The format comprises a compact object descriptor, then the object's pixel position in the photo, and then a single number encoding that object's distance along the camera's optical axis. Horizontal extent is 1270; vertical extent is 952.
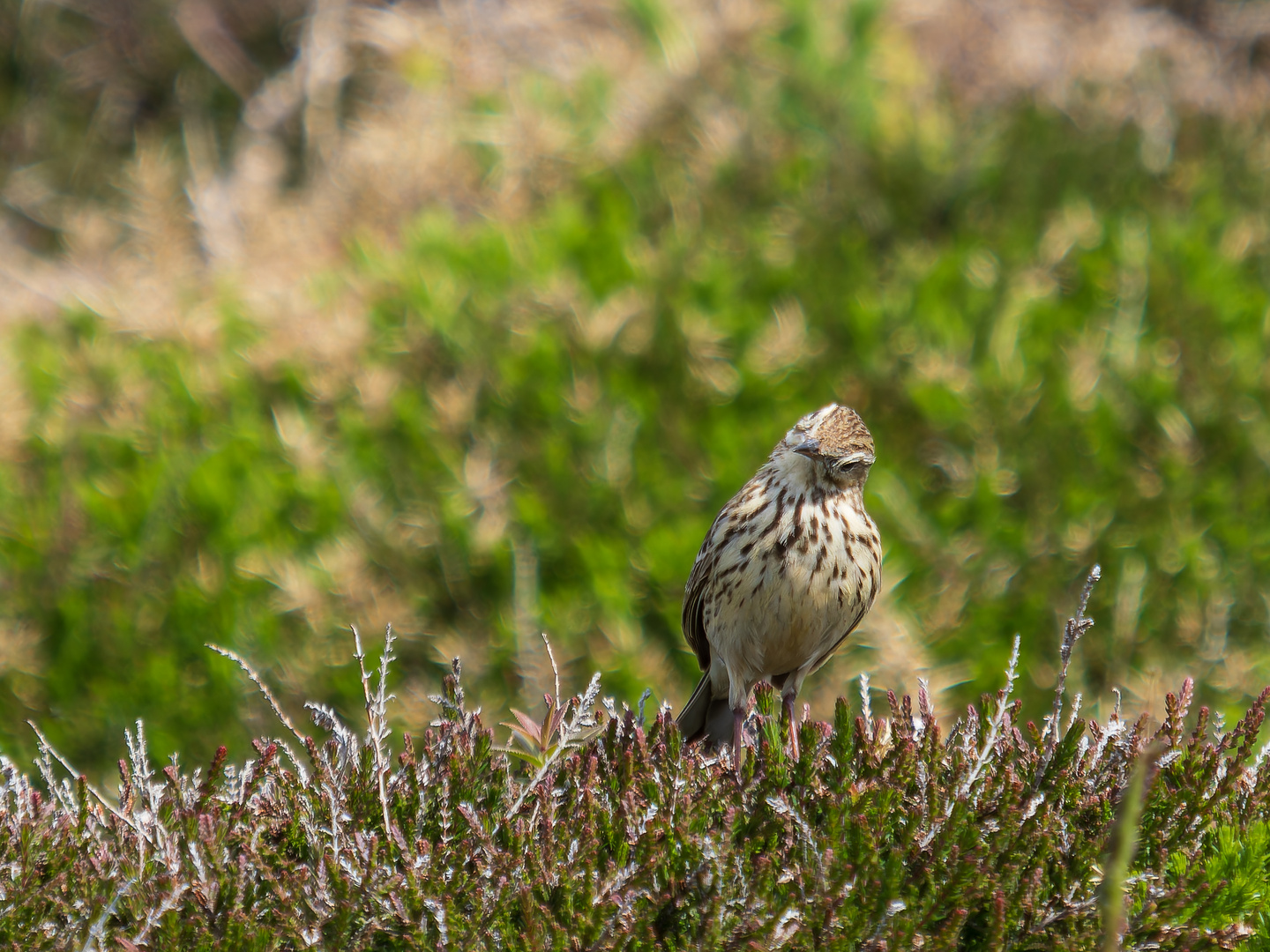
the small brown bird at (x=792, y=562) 7.60
